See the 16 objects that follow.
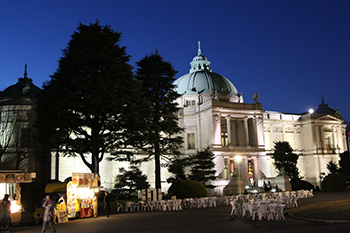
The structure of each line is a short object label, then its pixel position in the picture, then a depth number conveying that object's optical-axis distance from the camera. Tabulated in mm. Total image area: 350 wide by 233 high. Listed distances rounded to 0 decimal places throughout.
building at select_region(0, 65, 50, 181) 46281
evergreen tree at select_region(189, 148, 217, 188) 49425
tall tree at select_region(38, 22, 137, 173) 30500
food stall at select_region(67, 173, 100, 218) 24172
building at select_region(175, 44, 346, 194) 63094
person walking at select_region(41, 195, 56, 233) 16688
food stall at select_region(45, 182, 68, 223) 23030
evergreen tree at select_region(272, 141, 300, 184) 59656
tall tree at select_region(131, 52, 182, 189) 38562
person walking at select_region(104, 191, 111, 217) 25475
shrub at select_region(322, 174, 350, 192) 53781
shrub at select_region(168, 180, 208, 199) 37250
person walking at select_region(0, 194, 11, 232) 17734
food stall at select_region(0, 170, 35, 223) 23569
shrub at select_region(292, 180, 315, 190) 54588
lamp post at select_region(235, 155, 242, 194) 61462
